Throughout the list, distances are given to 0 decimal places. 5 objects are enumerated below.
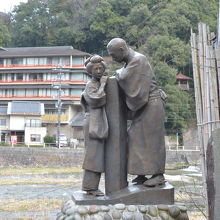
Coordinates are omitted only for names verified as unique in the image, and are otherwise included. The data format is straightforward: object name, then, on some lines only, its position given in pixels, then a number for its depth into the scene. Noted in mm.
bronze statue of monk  4996
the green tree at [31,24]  56653
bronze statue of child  5027
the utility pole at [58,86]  36062
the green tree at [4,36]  54938
